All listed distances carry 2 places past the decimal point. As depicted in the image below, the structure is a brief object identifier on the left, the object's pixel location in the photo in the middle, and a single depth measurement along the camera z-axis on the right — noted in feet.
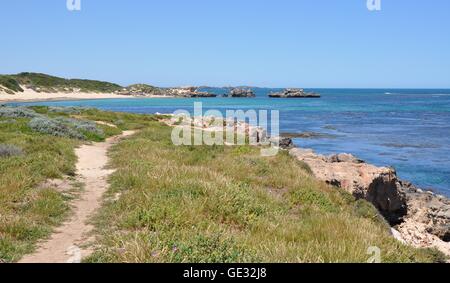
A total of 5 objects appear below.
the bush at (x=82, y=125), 87.48
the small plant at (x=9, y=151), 50.21
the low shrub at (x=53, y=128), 78.93
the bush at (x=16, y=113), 104.61
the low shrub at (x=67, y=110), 139.23
